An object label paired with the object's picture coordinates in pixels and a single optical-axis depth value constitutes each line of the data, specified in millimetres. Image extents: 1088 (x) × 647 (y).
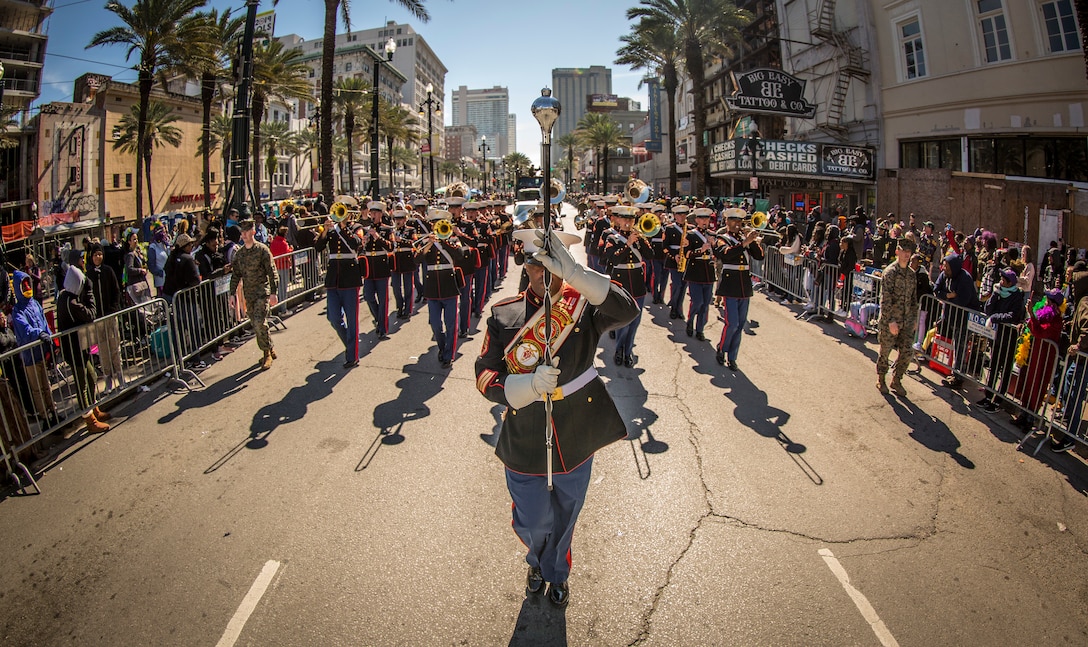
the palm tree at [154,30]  25266
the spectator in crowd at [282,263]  12266
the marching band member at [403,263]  10883
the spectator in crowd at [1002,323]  6758
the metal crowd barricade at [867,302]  10062
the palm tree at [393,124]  49375
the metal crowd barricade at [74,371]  5539
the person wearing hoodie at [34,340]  6035
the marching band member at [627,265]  8758
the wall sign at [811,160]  24516
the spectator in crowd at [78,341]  6504
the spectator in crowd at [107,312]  7086
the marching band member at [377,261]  9625
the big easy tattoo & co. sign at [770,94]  25828
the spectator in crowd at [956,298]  7766
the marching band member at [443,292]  8734
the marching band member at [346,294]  8734
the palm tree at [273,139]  52938
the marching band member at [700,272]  9656
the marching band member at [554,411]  3512
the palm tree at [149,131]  39781
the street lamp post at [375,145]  22241
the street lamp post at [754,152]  23498
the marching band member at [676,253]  11164
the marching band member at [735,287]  8477
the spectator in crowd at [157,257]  11938
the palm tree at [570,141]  83562
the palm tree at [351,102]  41691
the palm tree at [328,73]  19844
